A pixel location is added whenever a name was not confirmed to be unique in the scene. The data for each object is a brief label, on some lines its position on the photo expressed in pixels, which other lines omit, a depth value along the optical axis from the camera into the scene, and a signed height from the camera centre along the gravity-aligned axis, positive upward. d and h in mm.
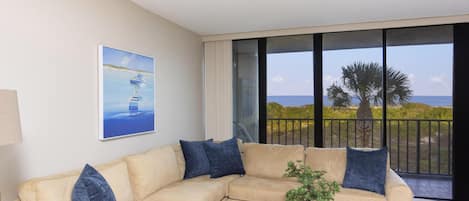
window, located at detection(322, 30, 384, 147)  4281 +125
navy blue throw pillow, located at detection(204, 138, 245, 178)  3572 -719
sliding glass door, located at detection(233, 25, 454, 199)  4102 +38
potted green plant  2092 -629
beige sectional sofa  2090 -781
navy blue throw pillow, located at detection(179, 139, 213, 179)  3498 -712
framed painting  2785 +43
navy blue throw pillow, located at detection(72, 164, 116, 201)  1955 -584
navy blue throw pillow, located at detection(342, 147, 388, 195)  3105 -755
